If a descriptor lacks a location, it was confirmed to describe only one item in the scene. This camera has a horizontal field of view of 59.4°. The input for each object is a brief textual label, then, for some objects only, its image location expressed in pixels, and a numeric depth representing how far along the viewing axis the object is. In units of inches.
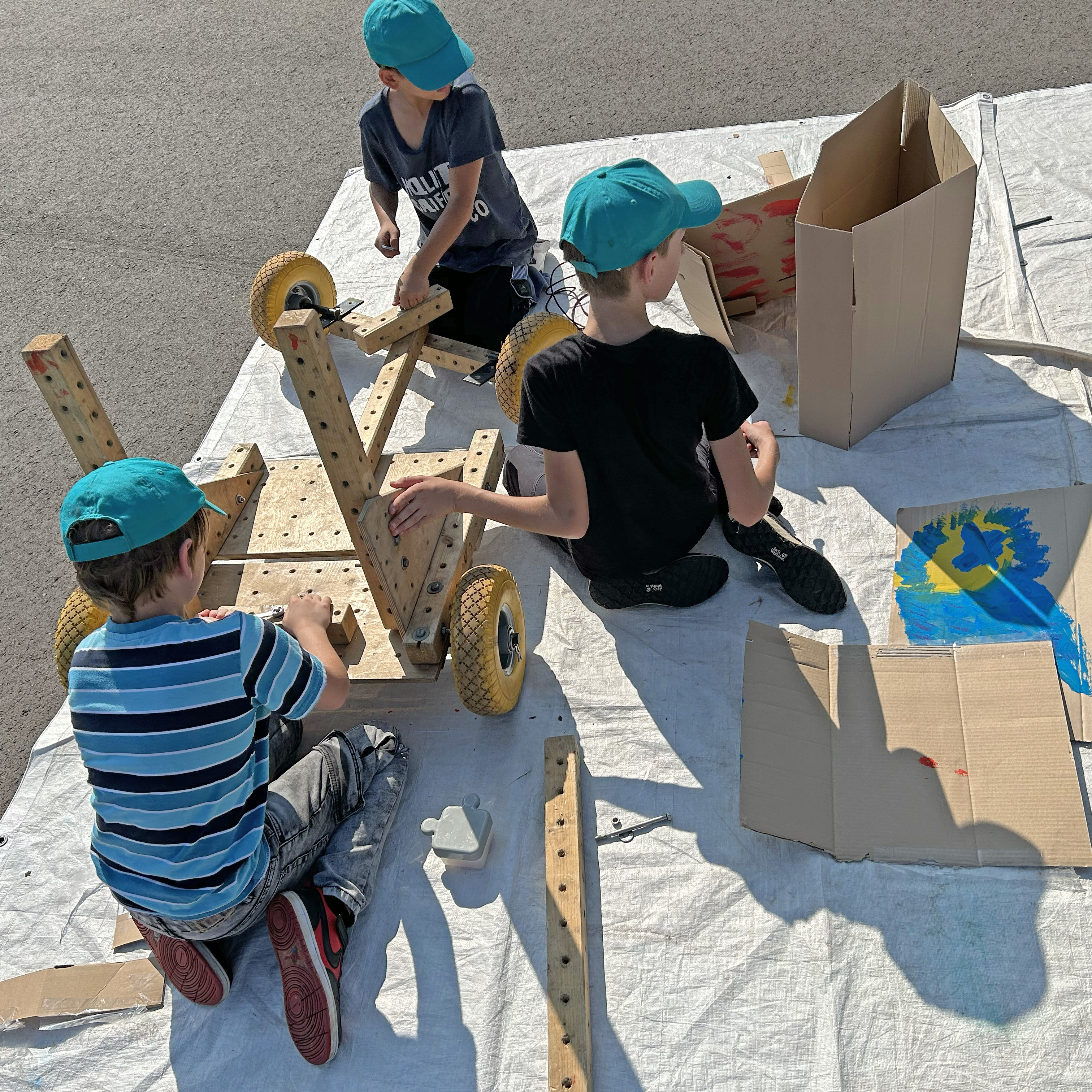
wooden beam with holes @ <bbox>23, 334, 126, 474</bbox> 89.9
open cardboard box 98.5
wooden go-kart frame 83.5
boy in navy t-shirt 107.3
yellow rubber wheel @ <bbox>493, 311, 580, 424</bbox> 111.3
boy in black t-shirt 73.3
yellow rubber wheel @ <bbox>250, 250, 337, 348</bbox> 134.1
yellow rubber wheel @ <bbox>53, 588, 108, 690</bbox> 96.0
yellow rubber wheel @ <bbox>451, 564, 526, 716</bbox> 88.2
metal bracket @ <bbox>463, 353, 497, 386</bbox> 127.1
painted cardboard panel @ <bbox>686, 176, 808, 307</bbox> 120.6
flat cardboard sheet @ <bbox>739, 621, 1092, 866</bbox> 78.3
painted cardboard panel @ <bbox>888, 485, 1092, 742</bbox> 89.6
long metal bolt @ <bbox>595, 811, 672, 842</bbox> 85.7
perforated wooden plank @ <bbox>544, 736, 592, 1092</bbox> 72.5
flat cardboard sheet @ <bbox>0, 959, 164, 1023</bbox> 82.2
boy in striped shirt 68.4
